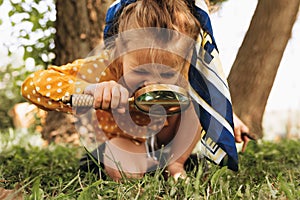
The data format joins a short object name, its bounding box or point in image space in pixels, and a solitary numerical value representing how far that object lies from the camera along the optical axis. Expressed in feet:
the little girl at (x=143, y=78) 4.59
